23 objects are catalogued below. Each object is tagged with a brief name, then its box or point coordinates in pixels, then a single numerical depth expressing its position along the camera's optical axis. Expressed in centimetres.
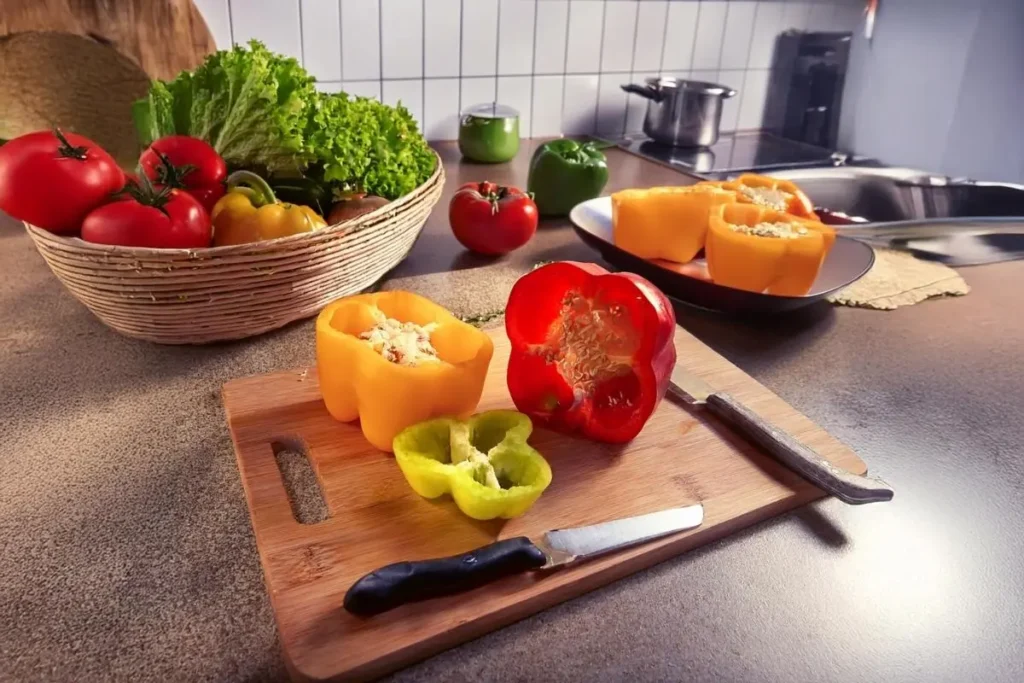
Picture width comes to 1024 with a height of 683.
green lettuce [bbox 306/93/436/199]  97
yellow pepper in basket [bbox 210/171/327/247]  84
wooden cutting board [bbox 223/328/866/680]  50
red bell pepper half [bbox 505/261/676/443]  68
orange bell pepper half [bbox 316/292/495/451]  64
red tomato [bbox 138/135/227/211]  90
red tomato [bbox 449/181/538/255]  110
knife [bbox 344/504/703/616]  50
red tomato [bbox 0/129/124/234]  77
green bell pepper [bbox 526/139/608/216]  130
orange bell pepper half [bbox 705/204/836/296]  92
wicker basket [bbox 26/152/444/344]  75
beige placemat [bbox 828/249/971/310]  106
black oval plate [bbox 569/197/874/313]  92
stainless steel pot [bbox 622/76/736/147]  172
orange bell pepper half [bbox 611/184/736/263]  102
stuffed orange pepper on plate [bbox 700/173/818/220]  106
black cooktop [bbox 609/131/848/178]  167
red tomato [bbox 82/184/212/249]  76
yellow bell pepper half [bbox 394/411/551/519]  57
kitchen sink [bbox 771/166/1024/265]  117
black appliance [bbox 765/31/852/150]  199
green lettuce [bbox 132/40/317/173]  95
